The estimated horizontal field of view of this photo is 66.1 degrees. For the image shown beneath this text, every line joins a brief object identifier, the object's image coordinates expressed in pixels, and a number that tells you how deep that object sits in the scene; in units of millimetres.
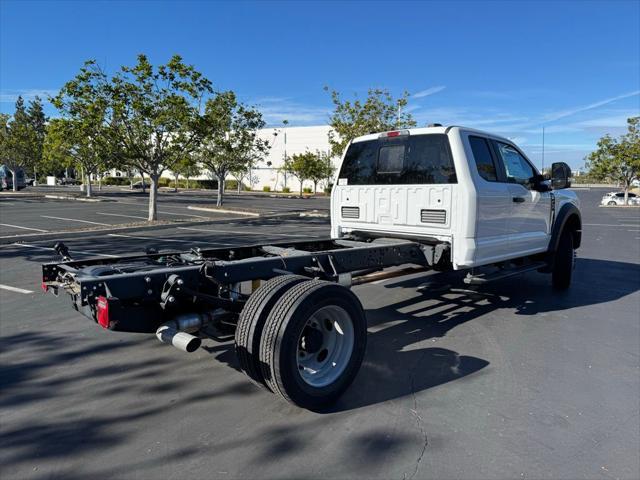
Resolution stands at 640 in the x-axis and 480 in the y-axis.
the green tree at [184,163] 18898
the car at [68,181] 75619
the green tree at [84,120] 16312
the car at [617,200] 43394
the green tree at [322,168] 52031
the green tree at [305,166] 51125
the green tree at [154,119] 17047
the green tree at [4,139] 40031
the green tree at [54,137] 16203
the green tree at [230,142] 21922
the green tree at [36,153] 41531
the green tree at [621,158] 36188
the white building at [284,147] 72312
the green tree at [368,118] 24422
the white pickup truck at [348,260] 3473
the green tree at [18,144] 40344
